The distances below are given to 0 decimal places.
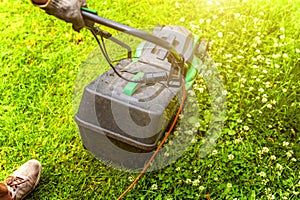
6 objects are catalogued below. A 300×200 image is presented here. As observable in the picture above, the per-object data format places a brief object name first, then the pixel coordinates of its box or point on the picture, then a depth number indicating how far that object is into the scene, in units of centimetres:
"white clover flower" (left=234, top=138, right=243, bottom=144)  271
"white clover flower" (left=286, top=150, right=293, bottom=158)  264
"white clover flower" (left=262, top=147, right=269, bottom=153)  266
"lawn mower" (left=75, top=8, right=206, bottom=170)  223
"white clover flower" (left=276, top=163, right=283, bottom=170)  257
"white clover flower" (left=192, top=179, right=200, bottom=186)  251
